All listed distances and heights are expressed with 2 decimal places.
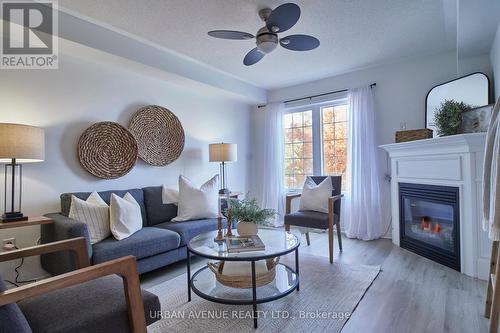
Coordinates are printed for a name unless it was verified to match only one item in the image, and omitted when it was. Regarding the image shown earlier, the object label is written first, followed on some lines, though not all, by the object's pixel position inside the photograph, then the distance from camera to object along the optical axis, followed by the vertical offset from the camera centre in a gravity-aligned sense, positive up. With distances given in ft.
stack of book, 6.34 -1.80
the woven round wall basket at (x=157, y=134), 10.84 +1.58
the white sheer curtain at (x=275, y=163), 15.44 +0.42
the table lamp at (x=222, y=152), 12.66 +0.89
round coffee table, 5.97 -2.86
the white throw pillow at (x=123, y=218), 7.90 -1.38
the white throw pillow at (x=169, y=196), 10.46 -0.94
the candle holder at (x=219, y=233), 7.30 -1.71
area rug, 5.78 -3.28
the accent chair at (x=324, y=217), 9.57 -1.71
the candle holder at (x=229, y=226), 7.41 -1.55
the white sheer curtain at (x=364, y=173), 12.18 -0.17
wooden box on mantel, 9.72 +1.25
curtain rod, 12.46 +3.89
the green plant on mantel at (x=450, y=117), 9.05 +1.73
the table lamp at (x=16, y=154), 6.62 +0.48
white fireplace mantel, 7.92 -0.26
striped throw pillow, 7.57 -1.24
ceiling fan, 6.48 +3.63
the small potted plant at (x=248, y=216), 7.27 -1.22
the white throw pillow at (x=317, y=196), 10.62 -1.04
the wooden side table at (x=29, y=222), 6.69 -1.26
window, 13.78 +1.52
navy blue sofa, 6.95 -1.94
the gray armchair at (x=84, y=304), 3.19 -1.91
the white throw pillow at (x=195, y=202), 10.25 -1.20
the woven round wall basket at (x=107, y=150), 9.32 +0.81
